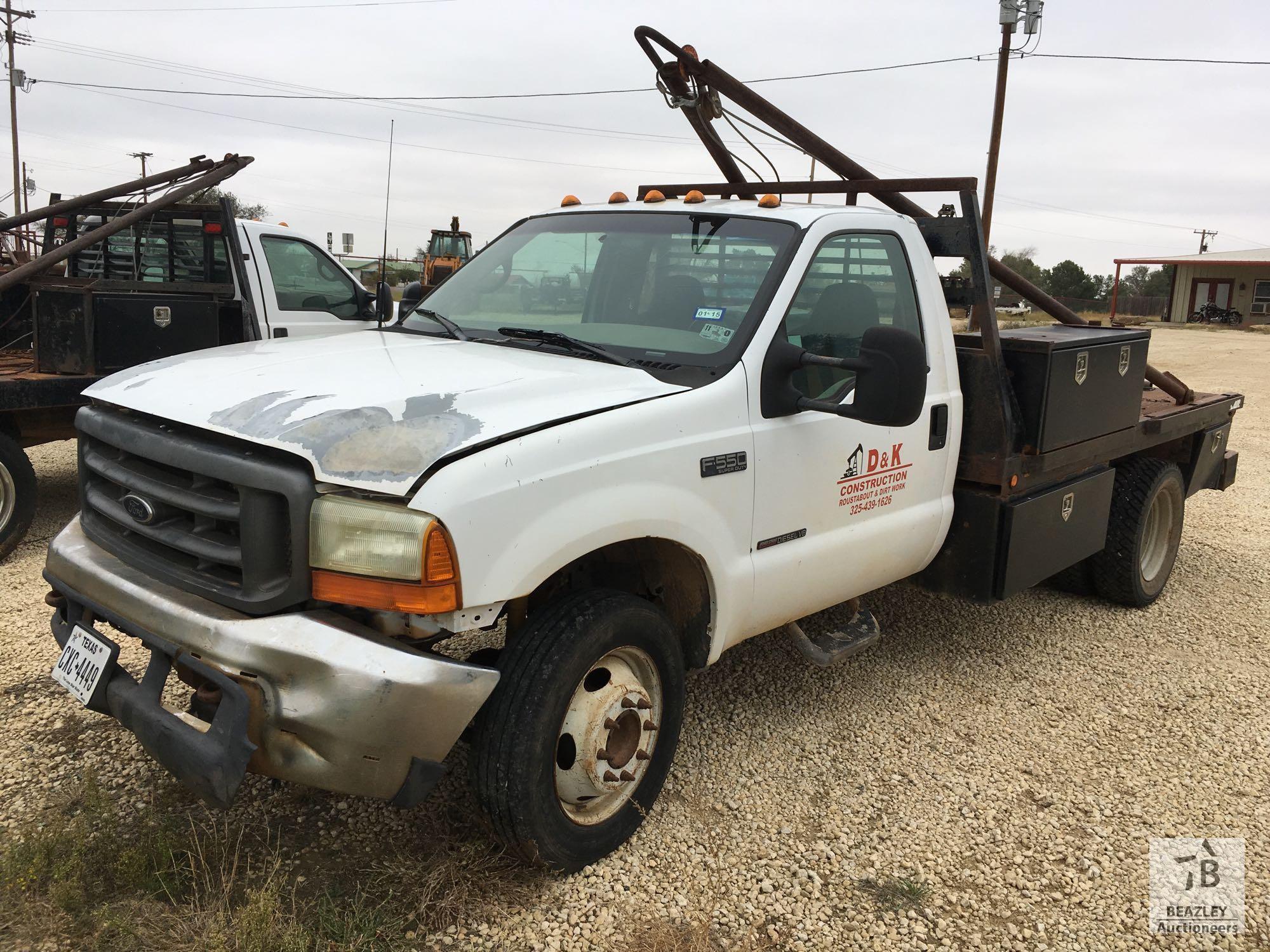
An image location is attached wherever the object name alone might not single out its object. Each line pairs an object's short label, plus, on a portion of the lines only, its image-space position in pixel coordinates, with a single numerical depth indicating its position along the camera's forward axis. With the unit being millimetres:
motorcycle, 44844
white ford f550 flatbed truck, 2438
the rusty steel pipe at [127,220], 6020
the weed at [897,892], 2984
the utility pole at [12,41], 35375
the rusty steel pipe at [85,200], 6676
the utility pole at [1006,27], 21141
